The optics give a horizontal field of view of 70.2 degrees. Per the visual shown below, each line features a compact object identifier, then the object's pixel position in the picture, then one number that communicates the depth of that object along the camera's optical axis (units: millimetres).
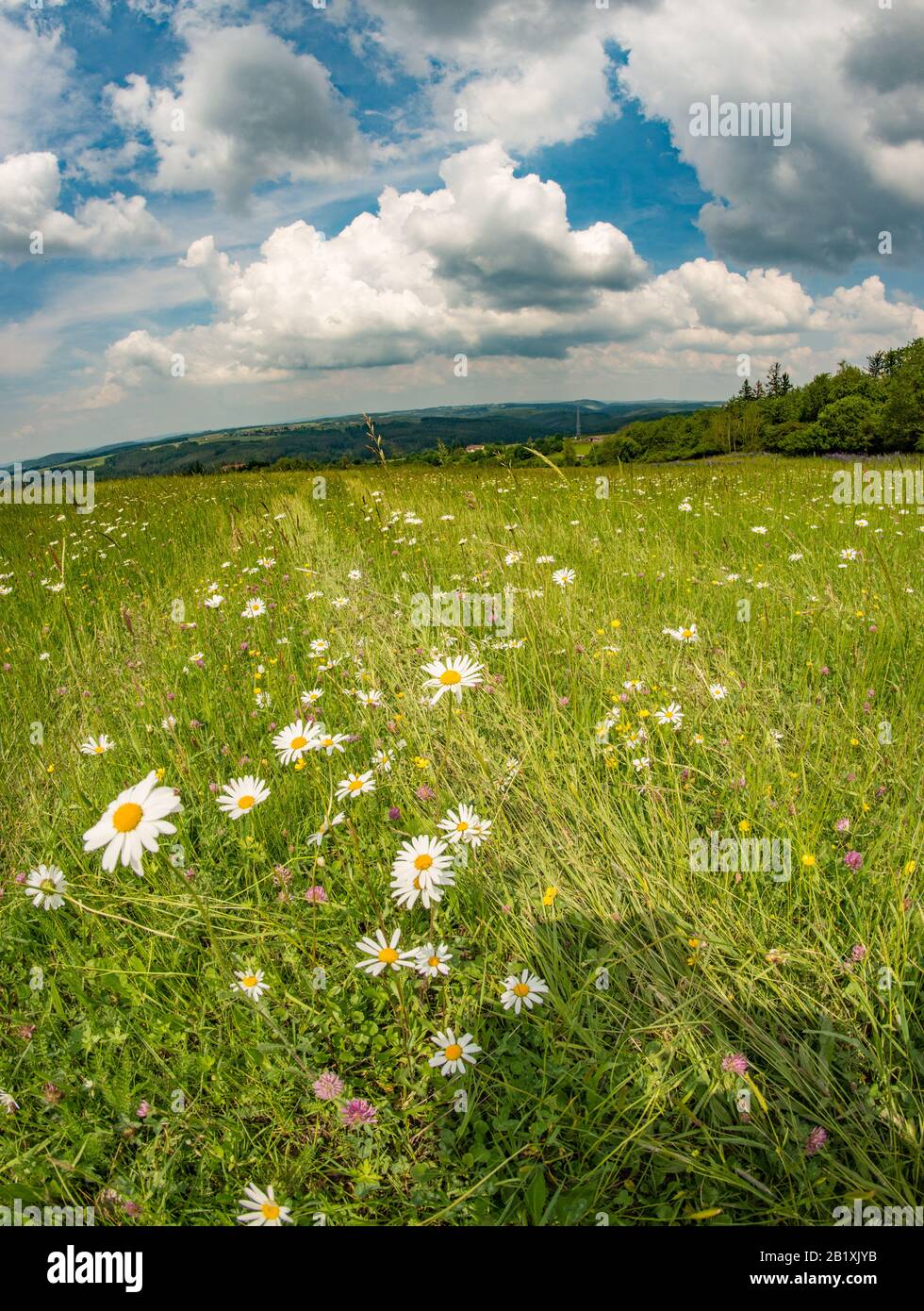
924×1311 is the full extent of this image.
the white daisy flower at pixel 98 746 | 706
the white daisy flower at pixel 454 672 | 573
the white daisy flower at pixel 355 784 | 544
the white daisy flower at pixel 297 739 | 594
